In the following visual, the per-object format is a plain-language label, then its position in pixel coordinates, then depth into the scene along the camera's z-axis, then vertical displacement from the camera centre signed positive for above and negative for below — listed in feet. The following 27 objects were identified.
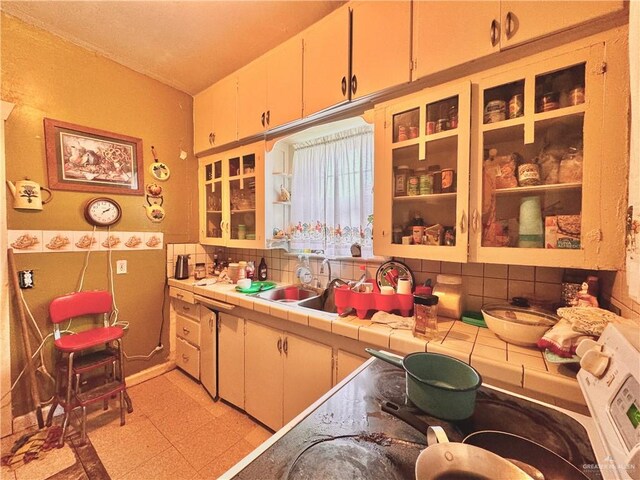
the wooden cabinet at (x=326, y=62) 4.64 +3.27
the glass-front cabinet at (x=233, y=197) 6.58 +1.04
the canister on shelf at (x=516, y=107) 3.45 +1.73
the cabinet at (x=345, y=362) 4.04 -2.11
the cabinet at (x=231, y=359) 5.76 -2.96
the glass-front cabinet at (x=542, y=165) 2.97 +0.92
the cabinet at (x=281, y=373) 4.51 -2.70
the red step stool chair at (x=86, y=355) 5.09 -2.81
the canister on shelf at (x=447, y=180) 4.02 +0.85
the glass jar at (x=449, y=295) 4.26 -1.05
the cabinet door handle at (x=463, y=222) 3.72 +0.17
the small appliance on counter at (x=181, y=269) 7.59 -1.09
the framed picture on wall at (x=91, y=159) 5.71 +1.80
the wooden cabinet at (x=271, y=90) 5.36 +3.29
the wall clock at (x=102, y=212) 6.14 +0.52
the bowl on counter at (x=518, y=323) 3.15 -1.19
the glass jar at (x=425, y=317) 3.51 -1.17
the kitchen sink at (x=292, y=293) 6.43 -1.55
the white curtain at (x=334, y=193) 6.10 +1.05
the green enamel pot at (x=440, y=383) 1.97 -1.30
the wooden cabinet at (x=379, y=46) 4.02 +3.12
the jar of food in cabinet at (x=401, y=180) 4.54 +0.95
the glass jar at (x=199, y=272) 7.81 -1.22
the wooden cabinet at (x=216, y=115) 6.76 +3.37
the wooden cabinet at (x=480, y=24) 2.94 +2.69
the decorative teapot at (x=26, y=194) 5.21 +0.80
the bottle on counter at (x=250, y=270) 7.31 -1.09
